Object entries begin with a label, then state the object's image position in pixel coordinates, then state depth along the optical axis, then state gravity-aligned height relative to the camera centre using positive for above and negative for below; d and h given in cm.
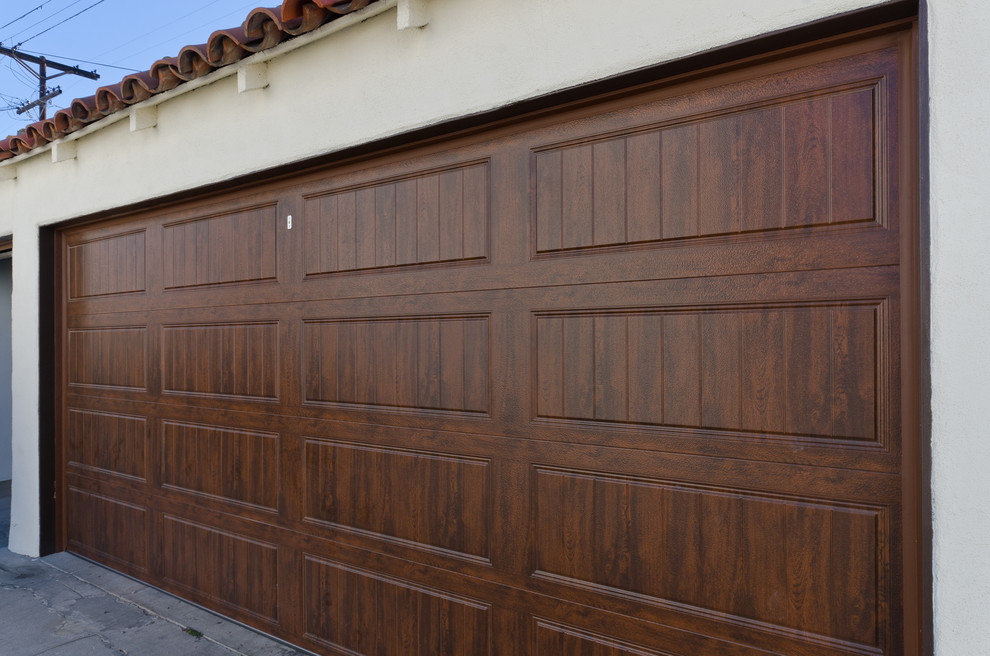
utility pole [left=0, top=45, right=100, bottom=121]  1406 +588
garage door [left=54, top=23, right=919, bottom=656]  193 -21
